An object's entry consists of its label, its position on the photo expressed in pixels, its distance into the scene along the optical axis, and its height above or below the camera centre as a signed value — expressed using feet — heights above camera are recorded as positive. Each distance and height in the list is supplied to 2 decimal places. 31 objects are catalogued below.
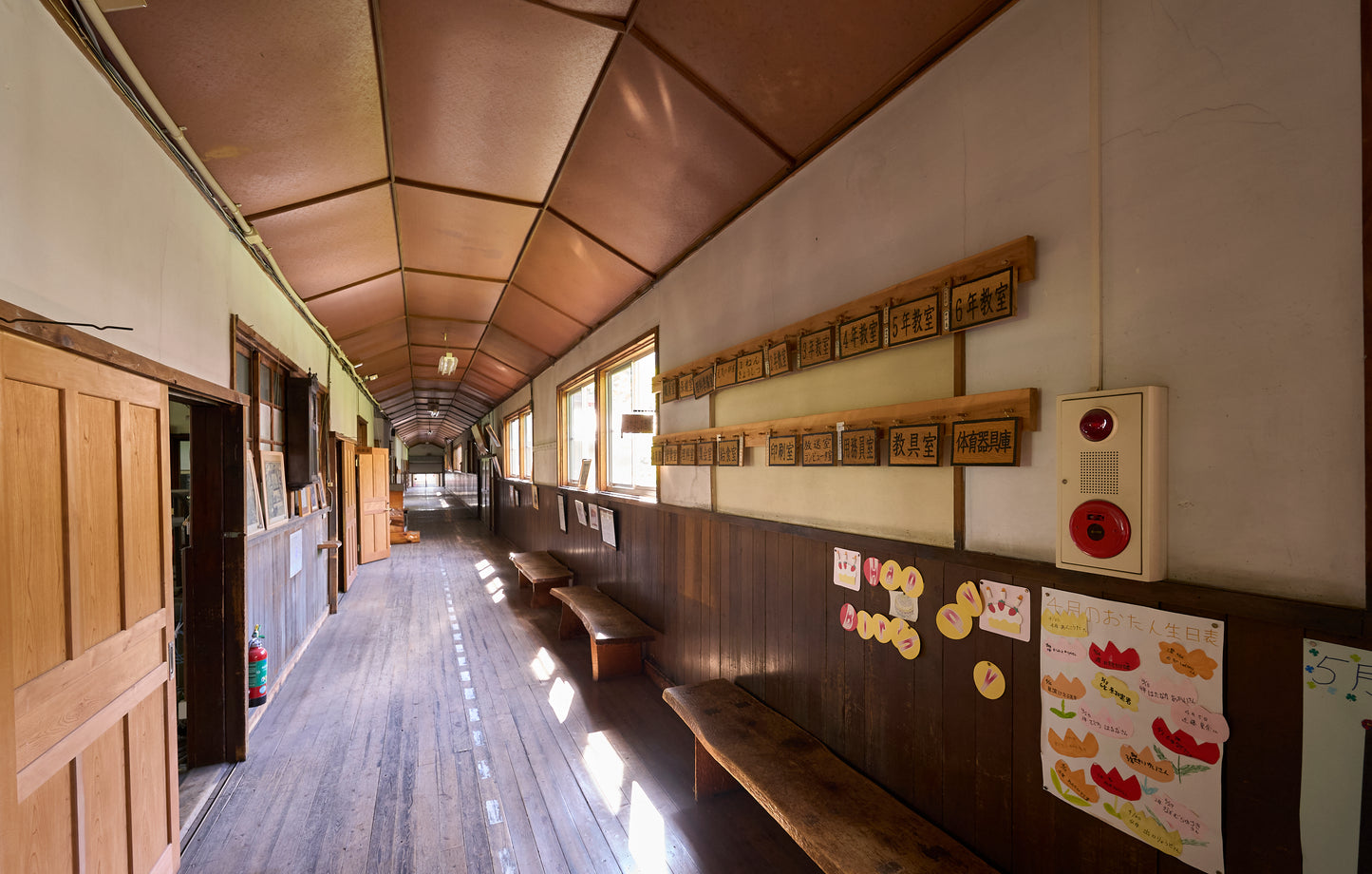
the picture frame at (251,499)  10.32 -1.26
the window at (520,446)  30.11 -0.82
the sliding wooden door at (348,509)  22.43 -3.16
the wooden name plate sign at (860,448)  6.43 -0.24
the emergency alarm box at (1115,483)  4.00 -0.43
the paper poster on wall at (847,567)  6.86 -1.74
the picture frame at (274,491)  12.27 -1.29
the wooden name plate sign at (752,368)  8.67 +0.98
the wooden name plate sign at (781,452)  7.84 -0.34
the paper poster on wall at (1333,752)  3.22 -1.95
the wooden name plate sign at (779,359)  8.04 +1.02
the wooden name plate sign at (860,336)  6.48 +1.10
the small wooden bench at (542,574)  19.22 -5.00
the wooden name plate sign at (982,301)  5.06 +1.18
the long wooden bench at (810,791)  5.23 -4.10
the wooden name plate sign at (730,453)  9.29 -0.40
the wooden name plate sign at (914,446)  5.71 -0.20
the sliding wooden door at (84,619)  4.47 -1.77
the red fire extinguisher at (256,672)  11.01 -4.70
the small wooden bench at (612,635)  12.49 -4.61
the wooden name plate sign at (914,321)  5.80 +1.14
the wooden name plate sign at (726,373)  9.43 +0.96
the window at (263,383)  11.23 +1.13
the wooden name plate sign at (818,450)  7.14 -0.28
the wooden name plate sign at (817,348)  7.19 +1.06
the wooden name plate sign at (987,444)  4.98 -0.15
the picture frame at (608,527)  15.49 -2.73
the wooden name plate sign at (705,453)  10.18 -0.43
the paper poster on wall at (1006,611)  4.91 -1.66
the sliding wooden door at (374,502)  27.43 -3.52
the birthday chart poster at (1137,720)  3.82 -2.19
